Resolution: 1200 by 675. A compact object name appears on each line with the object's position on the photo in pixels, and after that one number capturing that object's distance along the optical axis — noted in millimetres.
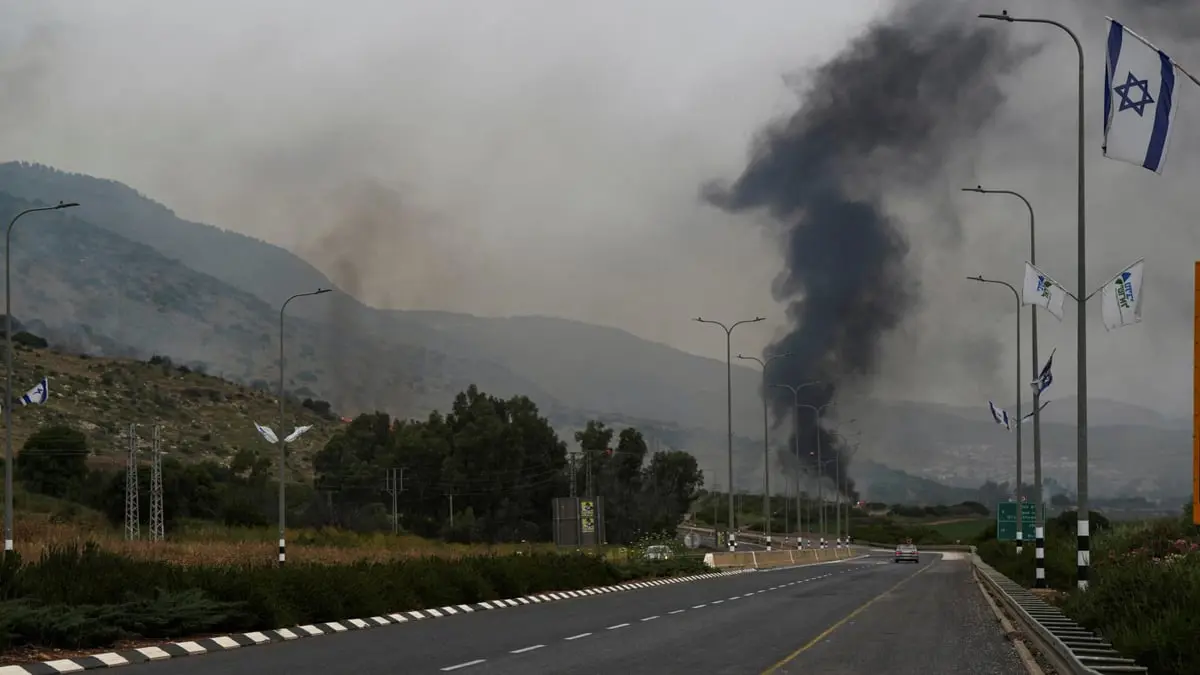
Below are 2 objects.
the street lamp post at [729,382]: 79375
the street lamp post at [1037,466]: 39938
